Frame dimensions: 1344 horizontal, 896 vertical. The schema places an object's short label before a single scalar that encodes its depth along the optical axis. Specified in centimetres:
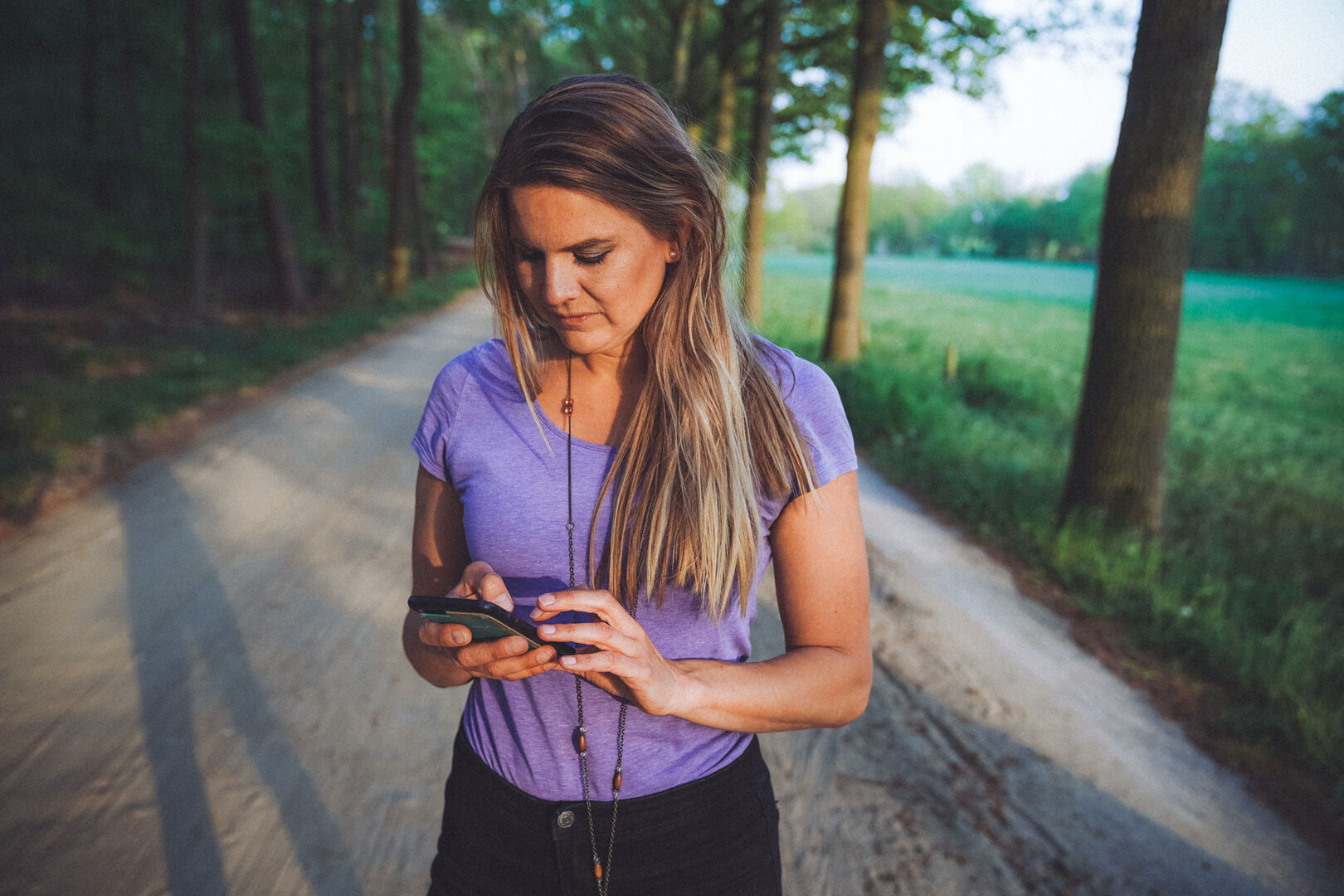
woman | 130
